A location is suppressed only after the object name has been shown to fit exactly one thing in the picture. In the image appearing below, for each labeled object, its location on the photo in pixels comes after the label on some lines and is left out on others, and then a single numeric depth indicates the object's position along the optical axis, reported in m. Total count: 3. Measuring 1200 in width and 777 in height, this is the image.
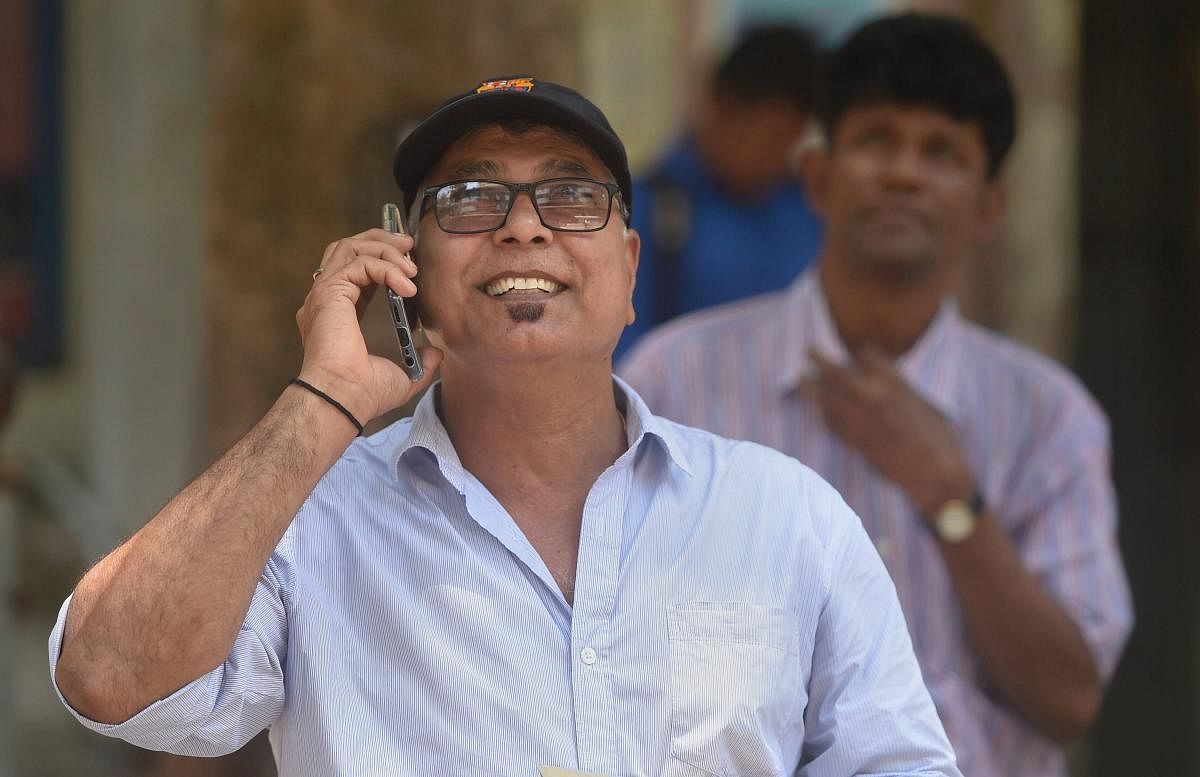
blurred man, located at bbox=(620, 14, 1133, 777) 6.02
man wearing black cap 3.66
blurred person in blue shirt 7.69
